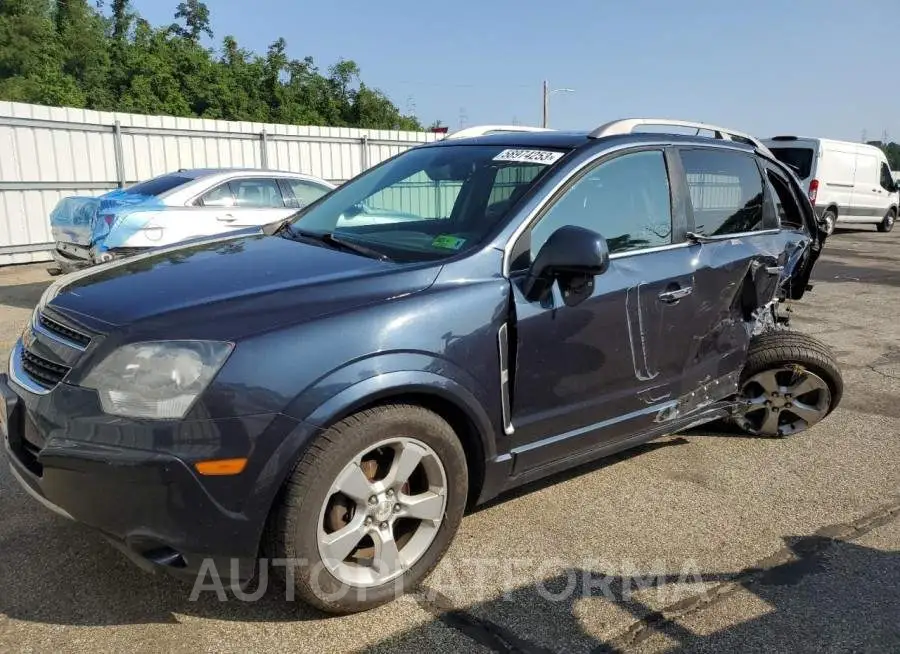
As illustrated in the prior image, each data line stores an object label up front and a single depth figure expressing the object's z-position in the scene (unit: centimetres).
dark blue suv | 223
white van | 1722
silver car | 737
